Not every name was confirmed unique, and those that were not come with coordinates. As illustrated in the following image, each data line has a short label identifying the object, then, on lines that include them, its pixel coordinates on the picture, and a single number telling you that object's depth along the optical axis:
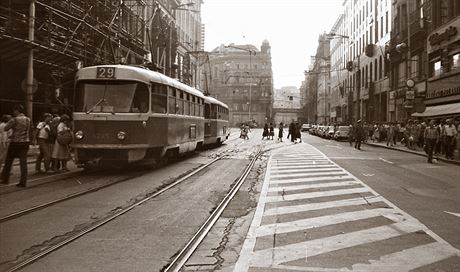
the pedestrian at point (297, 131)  42.06
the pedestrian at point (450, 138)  23.84
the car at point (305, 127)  101.38
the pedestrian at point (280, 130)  44.22
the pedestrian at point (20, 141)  12.11
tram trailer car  28.30
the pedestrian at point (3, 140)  13.34
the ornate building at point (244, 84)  124.31
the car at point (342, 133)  49.32
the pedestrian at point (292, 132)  41.97
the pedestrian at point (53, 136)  15.44
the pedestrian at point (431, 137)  22.30
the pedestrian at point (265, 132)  49.88
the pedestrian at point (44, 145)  15.19
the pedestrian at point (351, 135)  38.71
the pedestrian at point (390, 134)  37.27
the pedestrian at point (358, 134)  32.81
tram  14.96
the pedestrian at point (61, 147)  15.33
